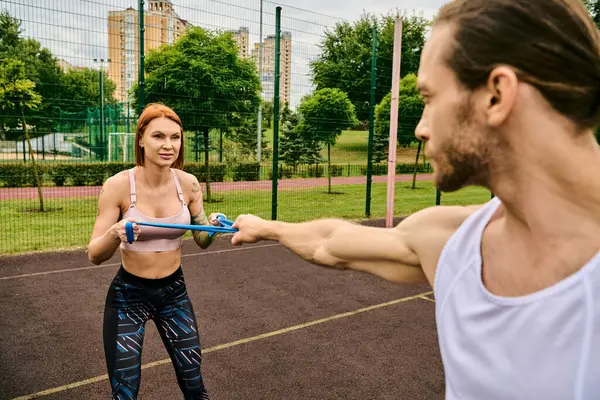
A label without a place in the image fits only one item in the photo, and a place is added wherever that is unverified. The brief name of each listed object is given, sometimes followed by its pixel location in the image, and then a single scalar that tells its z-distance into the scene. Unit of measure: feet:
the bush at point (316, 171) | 41.94
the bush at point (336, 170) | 50.44
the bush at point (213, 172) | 38.35
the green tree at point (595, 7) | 60.58
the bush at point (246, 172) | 36.80
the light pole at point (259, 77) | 35.48
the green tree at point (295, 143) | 36.24
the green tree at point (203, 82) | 32.17
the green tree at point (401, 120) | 47.21
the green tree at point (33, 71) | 30.17
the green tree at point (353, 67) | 39.75
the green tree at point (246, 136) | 34.45
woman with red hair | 8.90
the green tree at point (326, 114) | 38.50
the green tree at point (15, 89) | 31.78
